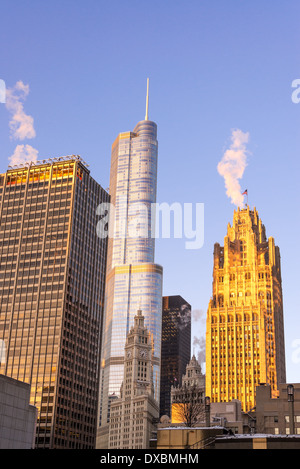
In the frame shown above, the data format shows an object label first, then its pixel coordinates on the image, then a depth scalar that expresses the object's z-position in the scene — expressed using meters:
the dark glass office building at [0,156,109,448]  190.88
